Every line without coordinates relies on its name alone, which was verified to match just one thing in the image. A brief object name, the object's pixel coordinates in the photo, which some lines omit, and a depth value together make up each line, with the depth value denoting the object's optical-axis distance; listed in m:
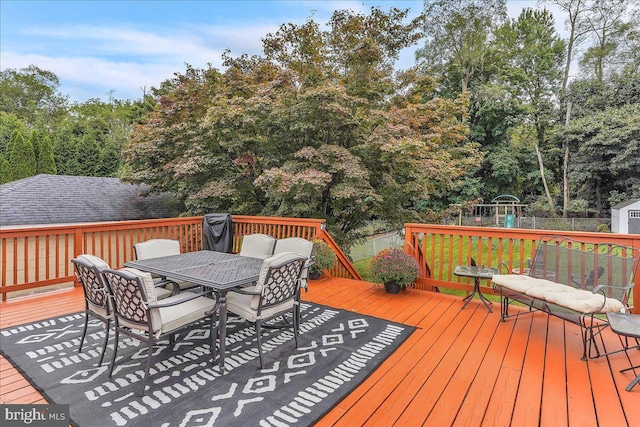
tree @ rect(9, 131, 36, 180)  14.49
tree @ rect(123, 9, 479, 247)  6.96
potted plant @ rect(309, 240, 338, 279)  4.98
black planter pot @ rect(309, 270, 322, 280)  5.07
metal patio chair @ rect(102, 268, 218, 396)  2.16
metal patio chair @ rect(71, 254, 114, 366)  2.43
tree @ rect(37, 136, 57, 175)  15.10
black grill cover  5.94
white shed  13.62
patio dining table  2.52
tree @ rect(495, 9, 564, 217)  19.44
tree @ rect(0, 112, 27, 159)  14.97
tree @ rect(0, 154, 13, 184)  14.34
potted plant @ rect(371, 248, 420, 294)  4.18
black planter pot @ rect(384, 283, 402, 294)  4.29
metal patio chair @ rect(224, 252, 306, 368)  2.53
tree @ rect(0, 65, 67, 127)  23.36
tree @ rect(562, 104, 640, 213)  14.91
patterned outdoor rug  1.95
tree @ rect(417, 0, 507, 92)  18.67
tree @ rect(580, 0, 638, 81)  16.98
